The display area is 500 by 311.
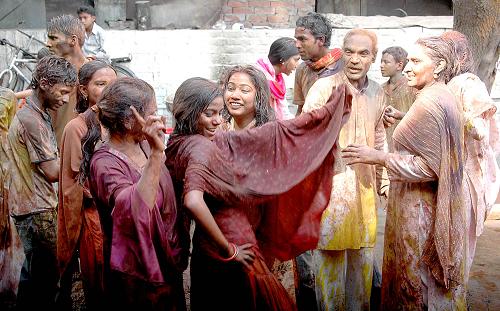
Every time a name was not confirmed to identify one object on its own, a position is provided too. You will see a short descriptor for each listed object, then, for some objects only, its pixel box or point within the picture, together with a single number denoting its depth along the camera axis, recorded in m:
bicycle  9.65
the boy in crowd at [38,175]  4.69
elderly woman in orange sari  4.34
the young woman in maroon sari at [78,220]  4.28
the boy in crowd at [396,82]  7.80
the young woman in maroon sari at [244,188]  3.76
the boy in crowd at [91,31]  9.23
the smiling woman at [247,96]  4.47
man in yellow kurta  4.94
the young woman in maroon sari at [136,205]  3.40
